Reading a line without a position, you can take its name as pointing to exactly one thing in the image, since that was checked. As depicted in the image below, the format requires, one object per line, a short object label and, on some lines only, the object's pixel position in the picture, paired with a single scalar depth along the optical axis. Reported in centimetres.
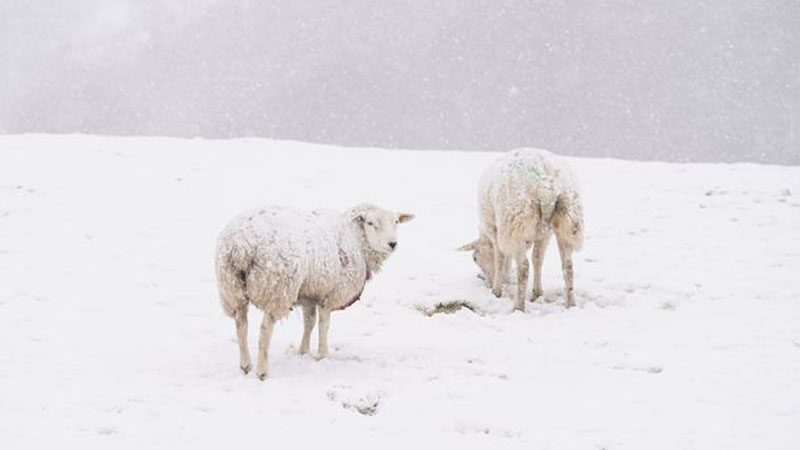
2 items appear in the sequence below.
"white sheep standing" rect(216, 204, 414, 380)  1664
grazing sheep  2255
